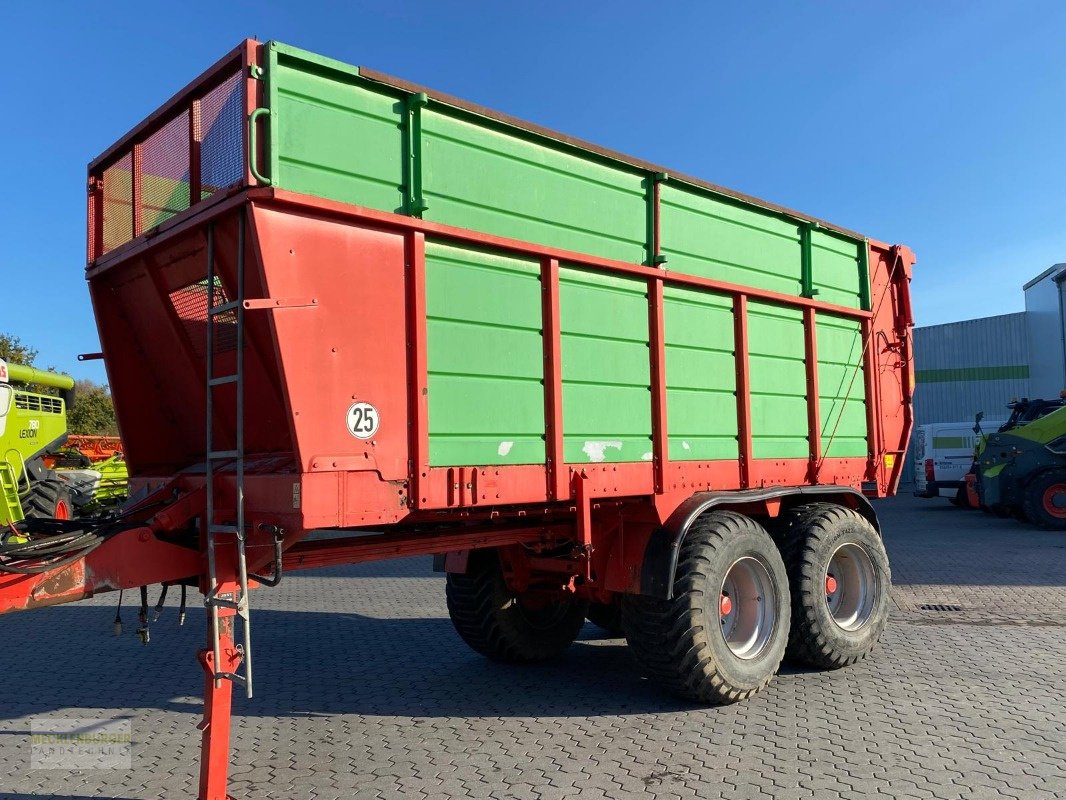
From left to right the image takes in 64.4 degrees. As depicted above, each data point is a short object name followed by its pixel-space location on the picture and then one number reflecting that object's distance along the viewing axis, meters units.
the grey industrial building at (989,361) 27.14
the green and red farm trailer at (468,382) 3.72
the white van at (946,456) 19.70
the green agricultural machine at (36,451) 11.21
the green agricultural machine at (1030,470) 15.73
